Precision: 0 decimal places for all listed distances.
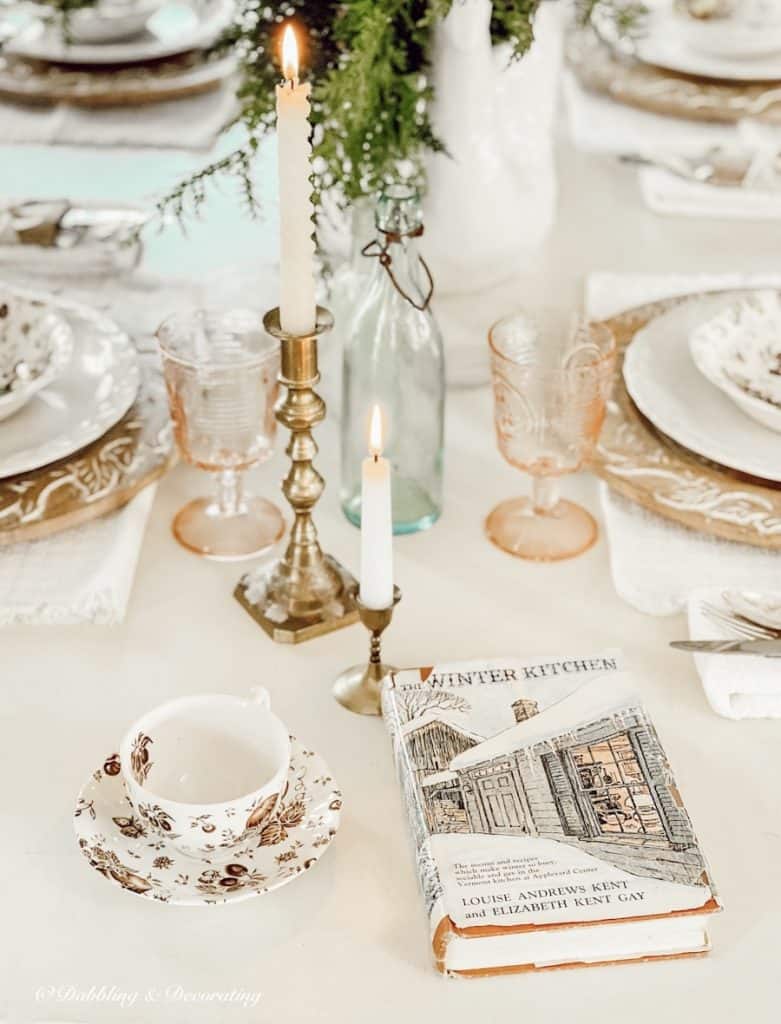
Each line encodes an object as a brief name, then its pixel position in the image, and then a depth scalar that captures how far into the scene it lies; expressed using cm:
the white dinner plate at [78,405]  112
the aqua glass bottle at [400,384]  108
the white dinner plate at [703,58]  185
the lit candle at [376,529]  88
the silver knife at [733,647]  96
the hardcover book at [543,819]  75
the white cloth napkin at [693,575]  95
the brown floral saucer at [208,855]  78
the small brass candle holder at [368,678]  93
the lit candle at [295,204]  84
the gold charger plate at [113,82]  184
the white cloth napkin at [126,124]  179
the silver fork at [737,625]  98
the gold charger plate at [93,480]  108
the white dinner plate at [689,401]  112
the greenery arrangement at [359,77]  114
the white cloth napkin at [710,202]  164
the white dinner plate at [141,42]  187
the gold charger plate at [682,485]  108
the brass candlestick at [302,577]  98
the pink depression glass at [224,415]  107
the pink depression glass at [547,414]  106
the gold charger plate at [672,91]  181
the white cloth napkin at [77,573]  103
